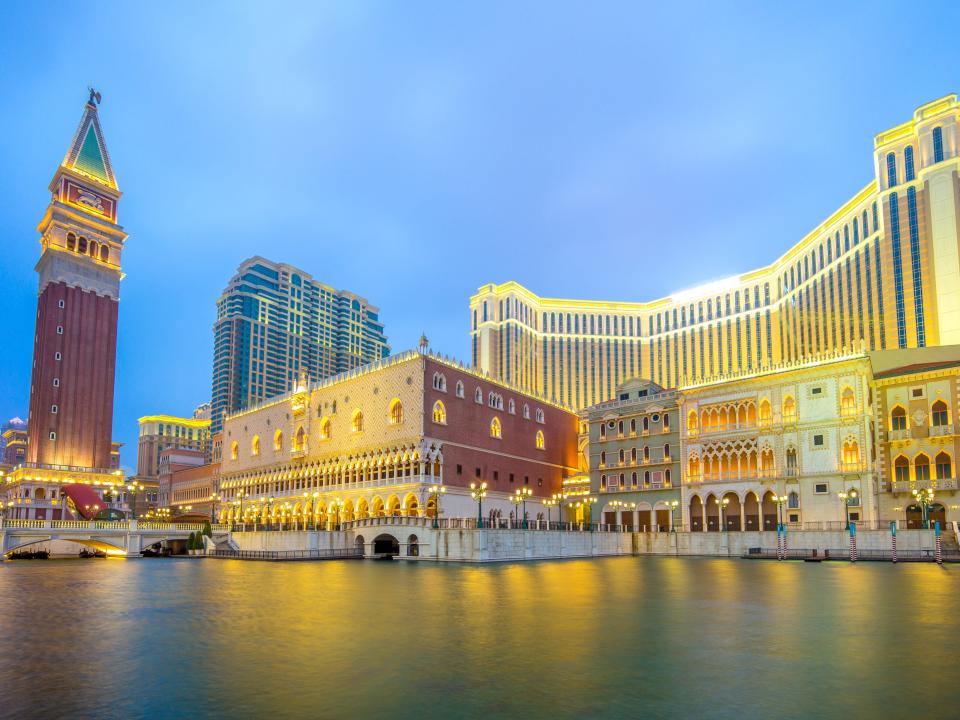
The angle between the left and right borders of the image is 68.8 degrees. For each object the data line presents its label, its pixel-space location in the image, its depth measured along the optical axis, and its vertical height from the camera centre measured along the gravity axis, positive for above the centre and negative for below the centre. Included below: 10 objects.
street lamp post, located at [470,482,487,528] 60.84 -2.29
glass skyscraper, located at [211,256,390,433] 153.84 +30.55
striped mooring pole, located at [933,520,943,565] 42.88 -5.15
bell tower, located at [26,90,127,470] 90.94 +19.66
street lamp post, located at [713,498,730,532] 61.41 -3.85
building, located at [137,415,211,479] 185.25 +8.06
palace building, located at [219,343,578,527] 63.44 +2.00
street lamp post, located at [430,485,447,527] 61.37 -2.24
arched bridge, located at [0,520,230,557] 57.39 -5.76
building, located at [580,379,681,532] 66.75 +0.92
